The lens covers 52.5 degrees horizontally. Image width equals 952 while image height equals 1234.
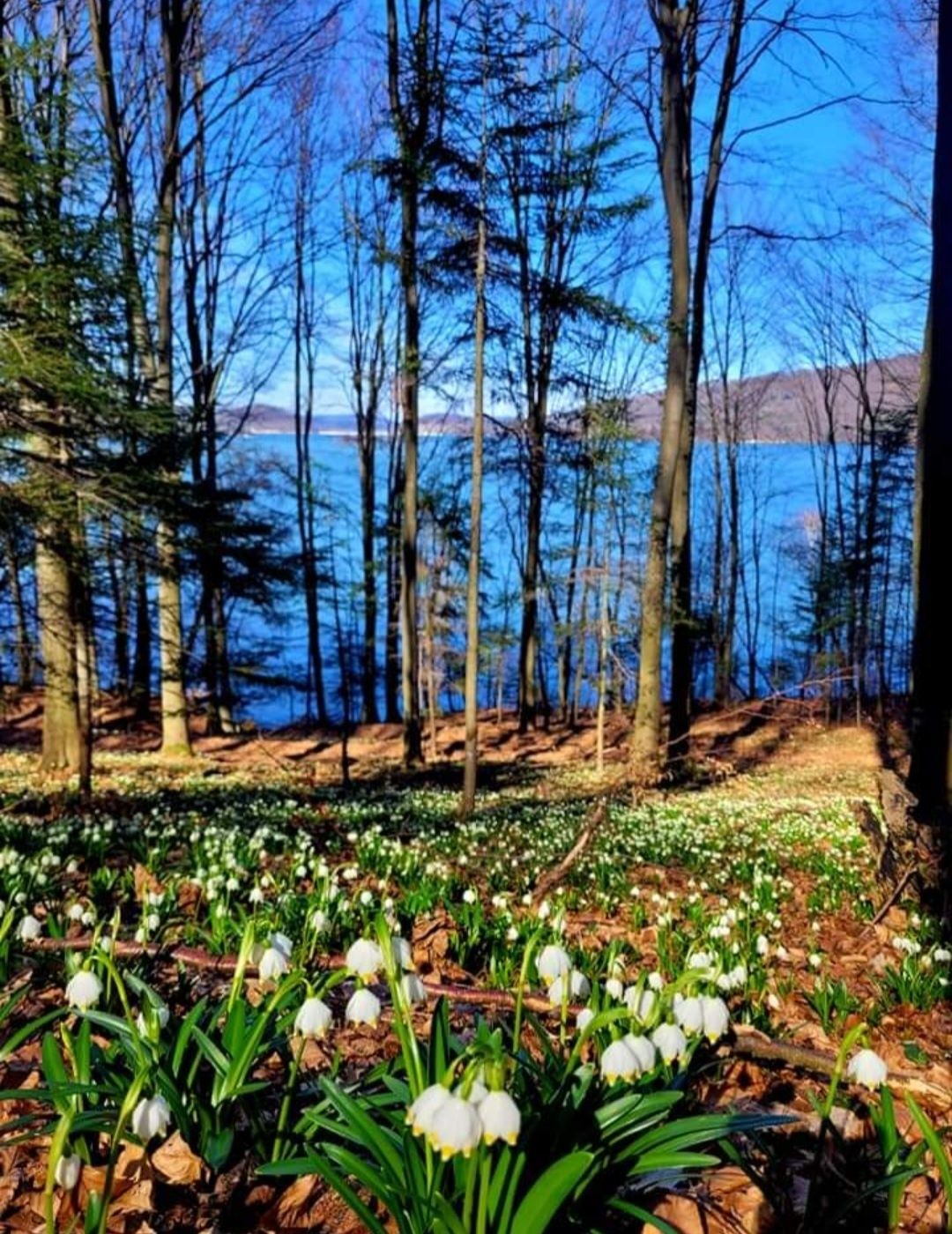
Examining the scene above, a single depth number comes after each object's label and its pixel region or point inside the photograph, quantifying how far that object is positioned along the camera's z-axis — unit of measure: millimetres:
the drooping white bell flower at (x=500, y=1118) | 472
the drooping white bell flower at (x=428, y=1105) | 472
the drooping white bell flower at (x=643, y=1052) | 593
